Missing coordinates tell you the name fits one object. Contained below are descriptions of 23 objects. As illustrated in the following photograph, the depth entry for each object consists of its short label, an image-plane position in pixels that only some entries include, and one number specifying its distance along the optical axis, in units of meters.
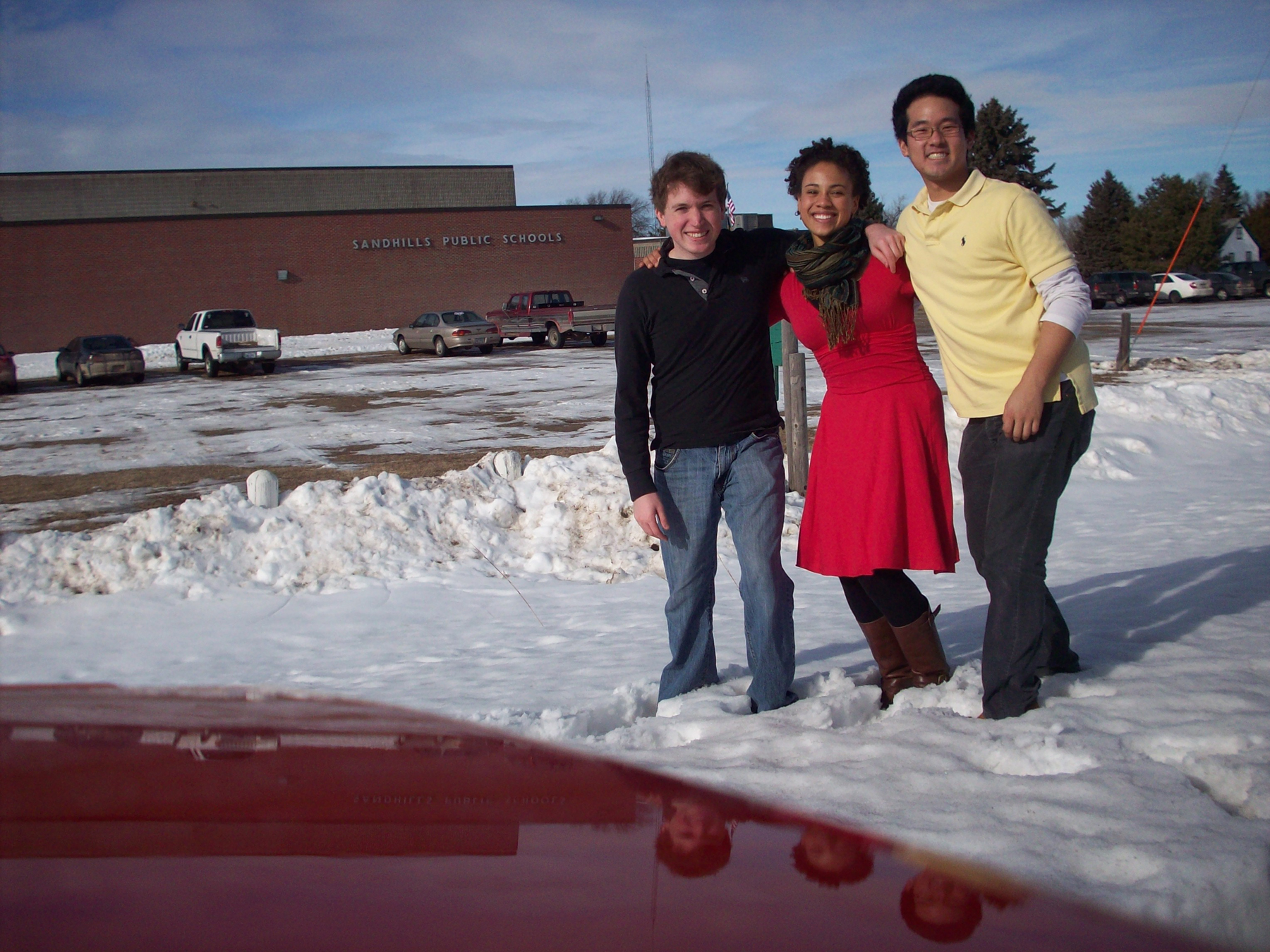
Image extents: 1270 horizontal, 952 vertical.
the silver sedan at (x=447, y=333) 28.08
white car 37.03
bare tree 81.56
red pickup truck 28.86
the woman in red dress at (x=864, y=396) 3.20
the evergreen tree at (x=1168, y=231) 51.09
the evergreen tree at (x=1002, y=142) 46.78
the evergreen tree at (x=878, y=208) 43.34
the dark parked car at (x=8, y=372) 21.75
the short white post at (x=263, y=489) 6.43
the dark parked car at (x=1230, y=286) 37.50
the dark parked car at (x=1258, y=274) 37.53
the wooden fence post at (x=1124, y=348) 15.35
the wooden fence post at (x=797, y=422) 7.59
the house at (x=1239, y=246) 67.88
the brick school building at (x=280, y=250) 37.75
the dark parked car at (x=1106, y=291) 37.69
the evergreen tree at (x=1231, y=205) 55.05
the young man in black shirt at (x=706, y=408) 3.32
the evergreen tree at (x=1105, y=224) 56.34
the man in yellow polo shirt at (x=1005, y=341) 2.84
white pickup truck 24.08
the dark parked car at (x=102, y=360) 23.05
